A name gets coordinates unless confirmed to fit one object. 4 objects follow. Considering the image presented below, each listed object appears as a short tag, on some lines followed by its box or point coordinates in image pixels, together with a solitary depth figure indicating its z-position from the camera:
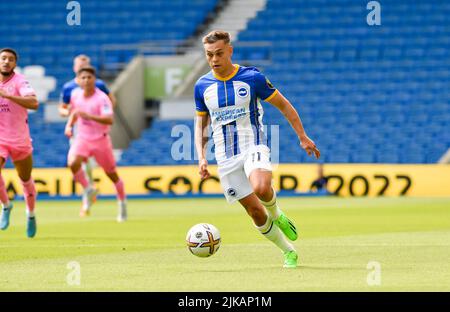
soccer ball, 10.60
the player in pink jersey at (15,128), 13.68
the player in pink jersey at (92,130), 18.27
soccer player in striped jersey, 10.26
